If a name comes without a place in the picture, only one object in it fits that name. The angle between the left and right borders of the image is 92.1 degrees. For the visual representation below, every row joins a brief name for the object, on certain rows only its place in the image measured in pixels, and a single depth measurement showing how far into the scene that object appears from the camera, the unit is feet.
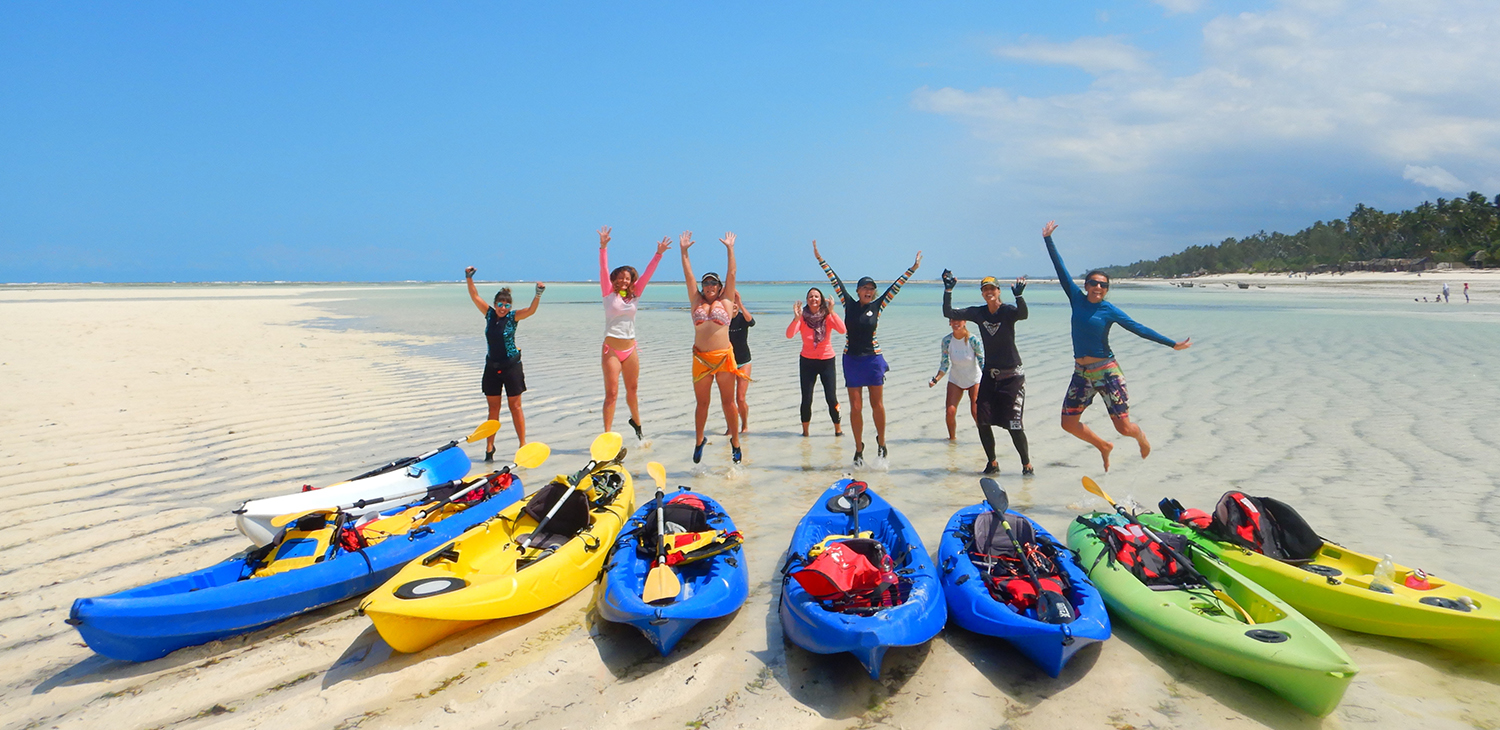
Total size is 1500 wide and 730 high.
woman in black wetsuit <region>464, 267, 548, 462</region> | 26.76
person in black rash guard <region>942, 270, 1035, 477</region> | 23.57
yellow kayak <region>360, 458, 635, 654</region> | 12.75
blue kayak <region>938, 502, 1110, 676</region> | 11.80
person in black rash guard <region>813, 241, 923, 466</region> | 25.13
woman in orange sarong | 24.70
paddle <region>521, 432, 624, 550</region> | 19.93
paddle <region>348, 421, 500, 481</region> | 23.67
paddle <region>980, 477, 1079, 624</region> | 12.21
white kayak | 16.71
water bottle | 13.24
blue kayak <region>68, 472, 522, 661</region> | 12.01
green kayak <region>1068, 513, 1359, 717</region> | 10.87
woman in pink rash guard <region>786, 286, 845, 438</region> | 26.43
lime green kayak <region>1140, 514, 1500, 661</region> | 12.02
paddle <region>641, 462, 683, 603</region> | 13.08
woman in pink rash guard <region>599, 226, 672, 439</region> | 27.25
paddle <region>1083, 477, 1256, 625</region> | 13.15
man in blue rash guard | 22.56
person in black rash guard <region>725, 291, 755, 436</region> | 29.07
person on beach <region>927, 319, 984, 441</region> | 27.71
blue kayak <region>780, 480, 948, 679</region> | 11.62
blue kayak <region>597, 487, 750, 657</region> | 12.79
